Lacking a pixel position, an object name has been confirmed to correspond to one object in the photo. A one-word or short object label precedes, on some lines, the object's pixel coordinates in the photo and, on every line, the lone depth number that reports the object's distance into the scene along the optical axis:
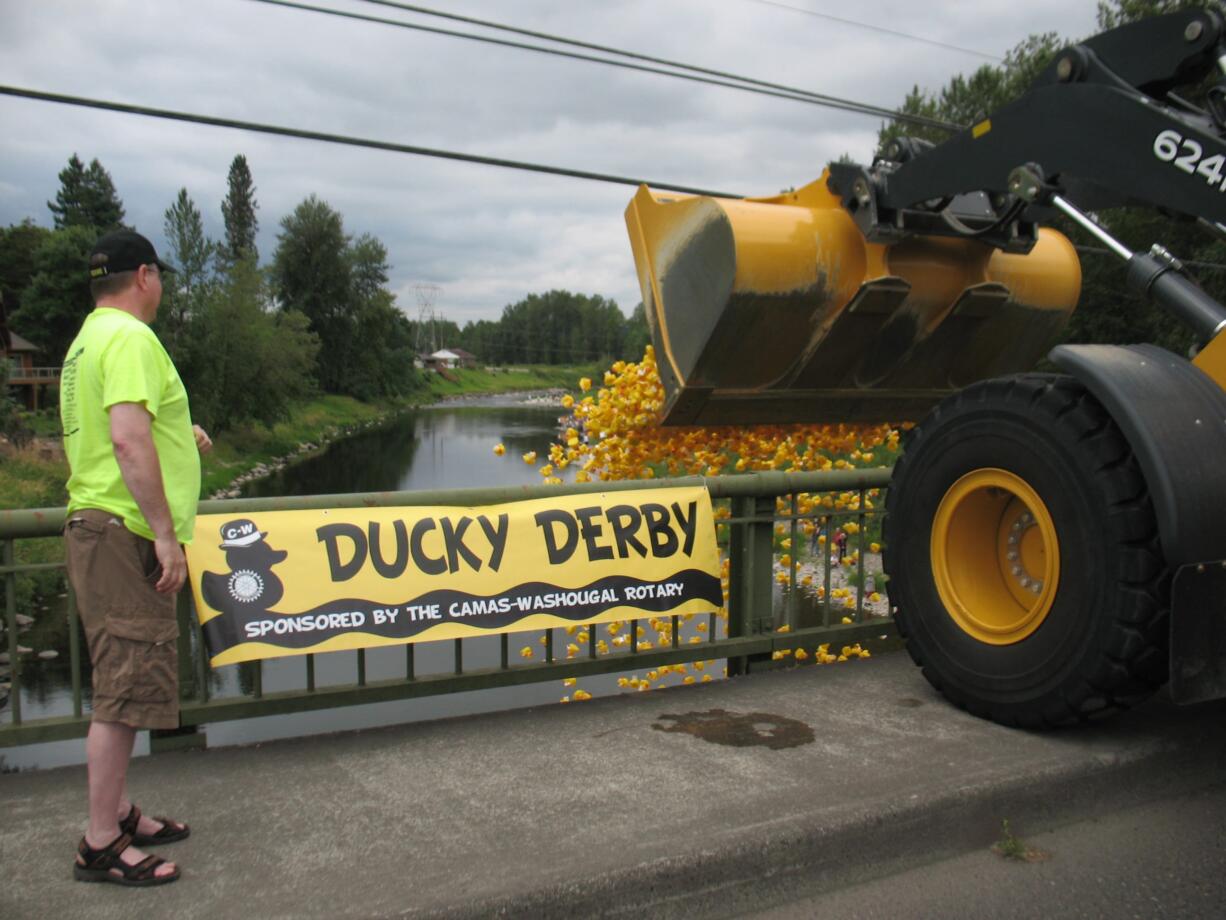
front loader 3.47
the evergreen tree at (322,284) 85.81
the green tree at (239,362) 52.25
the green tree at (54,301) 67.62
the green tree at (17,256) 78.00
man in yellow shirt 2.83
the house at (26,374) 56.47
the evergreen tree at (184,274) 53.44
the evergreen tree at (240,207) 106.44
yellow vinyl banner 4.05
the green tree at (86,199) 97.25
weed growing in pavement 3.33
